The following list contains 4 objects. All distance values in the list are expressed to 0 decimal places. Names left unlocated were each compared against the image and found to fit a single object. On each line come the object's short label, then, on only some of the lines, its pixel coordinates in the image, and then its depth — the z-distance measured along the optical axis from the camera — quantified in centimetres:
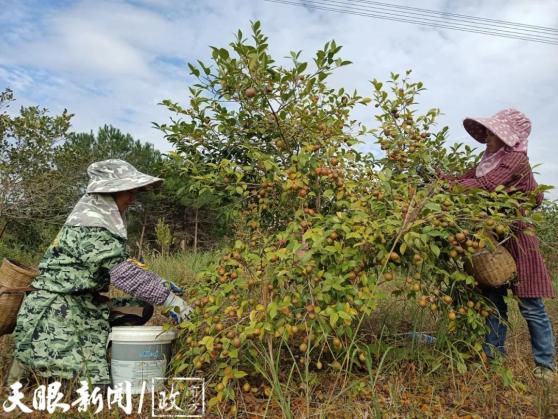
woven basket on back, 259
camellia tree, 221
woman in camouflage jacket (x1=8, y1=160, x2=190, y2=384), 248
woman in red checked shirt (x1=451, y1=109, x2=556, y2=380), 264
